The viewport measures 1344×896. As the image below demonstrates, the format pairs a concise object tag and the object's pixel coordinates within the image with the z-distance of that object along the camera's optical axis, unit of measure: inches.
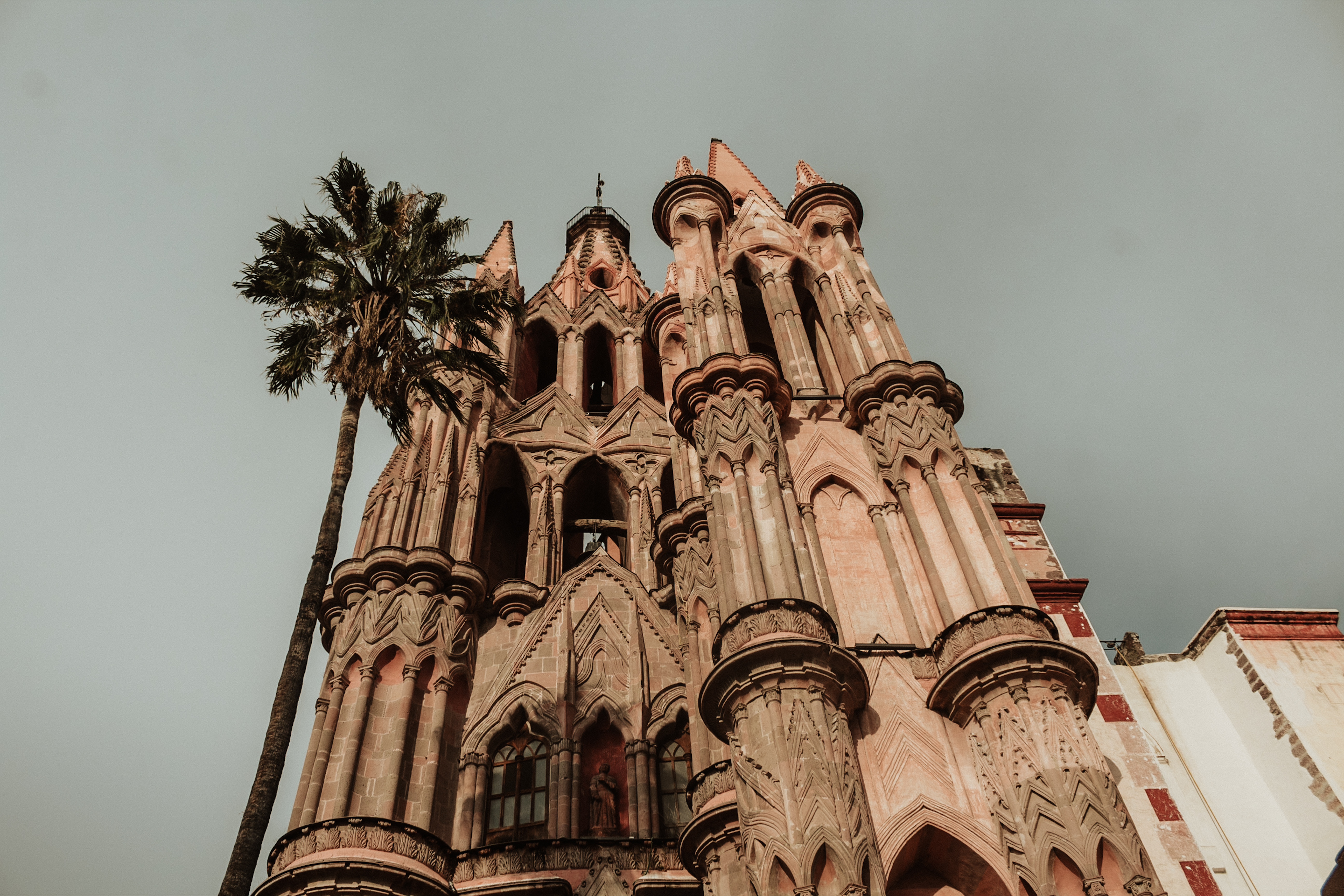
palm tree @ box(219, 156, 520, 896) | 737.6
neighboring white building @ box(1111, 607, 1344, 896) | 695.1
